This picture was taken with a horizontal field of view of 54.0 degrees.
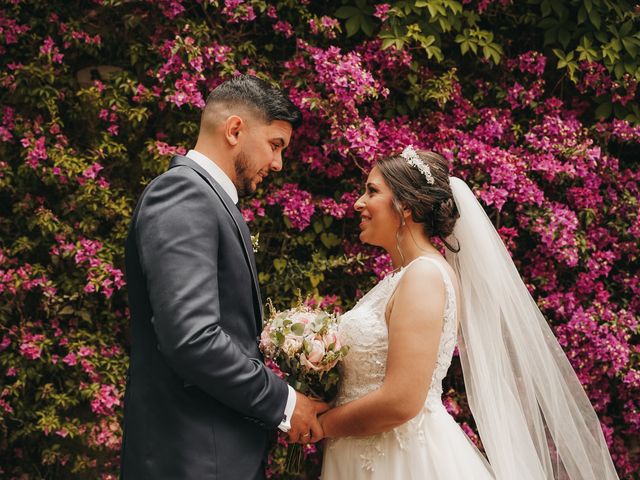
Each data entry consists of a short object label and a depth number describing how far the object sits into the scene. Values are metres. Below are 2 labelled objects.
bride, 2.45
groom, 1.95
